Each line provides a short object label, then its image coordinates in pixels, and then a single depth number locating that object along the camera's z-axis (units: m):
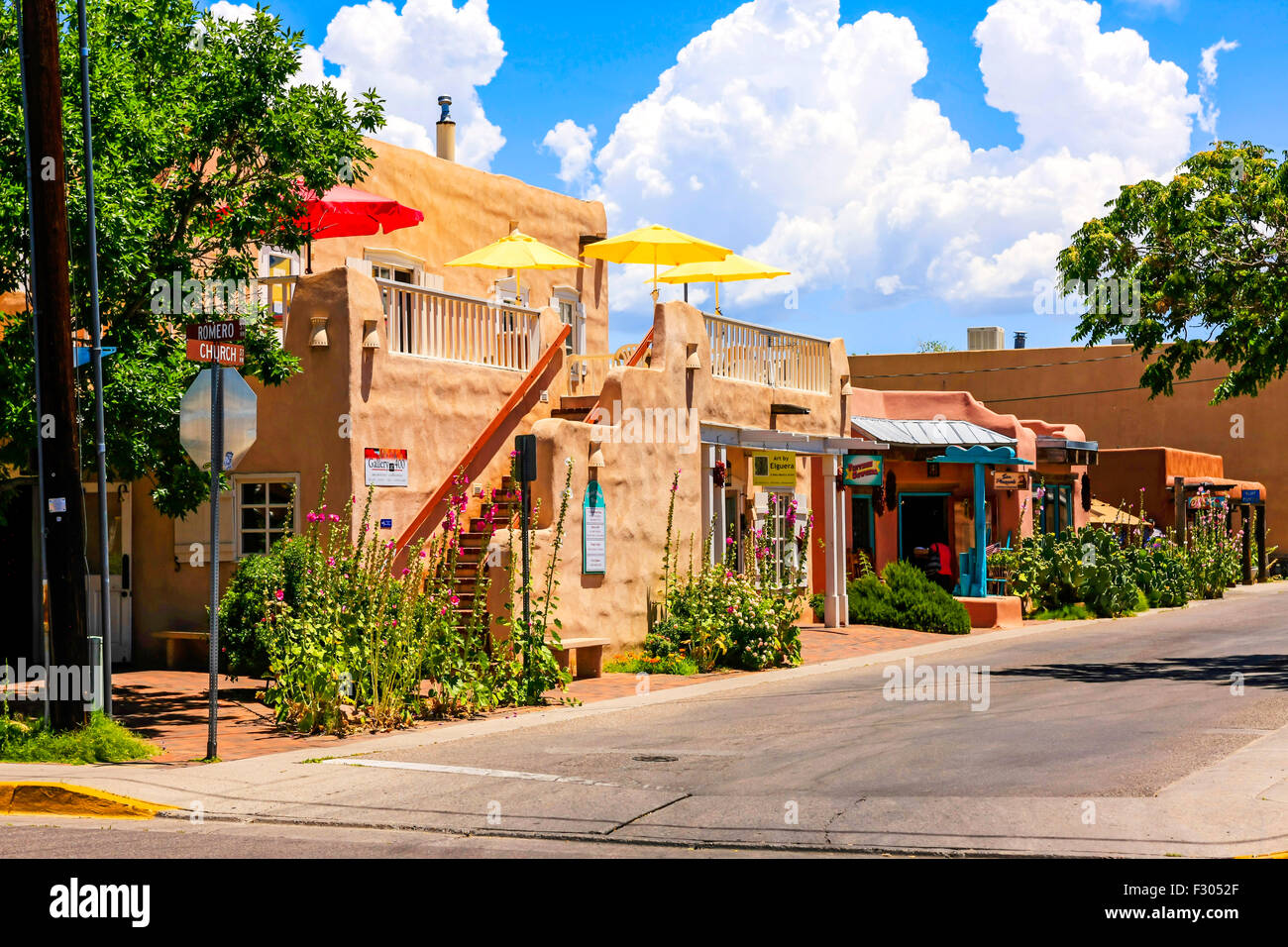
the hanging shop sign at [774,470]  23.53
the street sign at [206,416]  11.38
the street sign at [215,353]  10.86
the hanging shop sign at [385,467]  17.23
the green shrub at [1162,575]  31.84
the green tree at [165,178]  12.75
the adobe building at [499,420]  17.38
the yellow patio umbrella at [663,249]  23.56
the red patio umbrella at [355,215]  18.36
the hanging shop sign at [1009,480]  29.97
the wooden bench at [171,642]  17.55
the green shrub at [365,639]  13.34
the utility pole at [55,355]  11.48
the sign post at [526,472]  14.93
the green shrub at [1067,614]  28.56
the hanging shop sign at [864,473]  25.45
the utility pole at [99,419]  11.99
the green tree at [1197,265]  17.75
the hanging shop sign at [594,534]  18.38
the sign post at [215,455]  10.98
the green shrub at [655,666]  18.53
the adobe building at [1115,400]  50.78
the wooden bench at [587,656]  17.45
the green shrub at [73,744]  11.52
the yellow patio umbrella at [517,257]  21.50
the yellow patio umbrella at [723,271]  24.12
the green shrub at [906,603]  24.67
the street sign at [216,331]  10.96
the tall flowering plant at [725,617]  18.95
